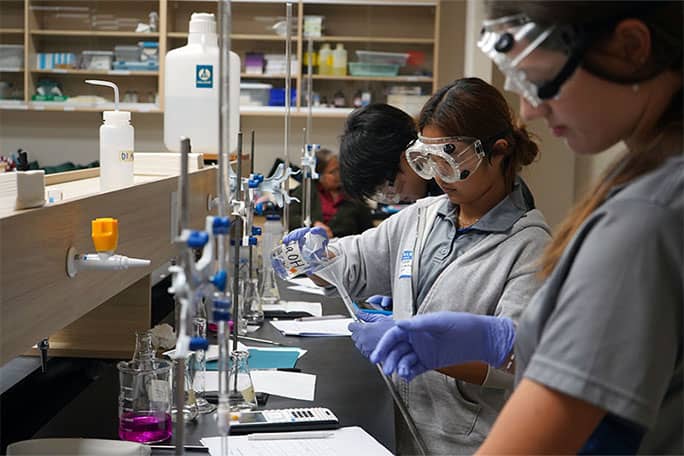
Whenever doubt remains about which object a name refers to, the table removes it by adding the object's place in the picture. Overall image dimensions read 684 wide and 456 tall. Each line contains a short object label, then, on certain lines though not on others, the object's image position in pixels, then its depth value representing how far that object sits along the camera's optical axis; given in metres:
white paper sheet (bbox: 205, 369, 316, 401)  1.88
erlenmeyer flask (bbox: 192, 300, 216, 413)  1.72
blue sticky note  2.11
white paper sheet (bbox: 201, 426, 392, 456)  1.50
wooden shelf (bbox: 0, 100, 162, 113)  6.46
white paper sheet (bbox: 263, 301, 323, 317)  2.87
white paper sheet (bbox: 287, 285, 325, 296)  3.28
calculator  1.63
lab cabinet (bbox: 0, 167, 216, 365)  1.16
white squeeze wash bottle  1.85
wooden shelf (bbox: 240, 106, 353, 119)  6.55
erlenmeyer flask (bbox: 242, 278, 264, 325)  2.67
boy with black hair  2.86
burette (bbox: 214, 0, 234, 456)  1.04
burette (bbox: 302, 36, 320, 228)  3.21
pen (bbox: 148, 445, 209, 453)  1.49
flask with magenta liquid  1.51
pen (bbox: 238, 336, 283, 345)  2.41
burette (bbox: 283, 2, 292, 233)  2.49
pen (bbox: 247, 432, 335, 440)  1.58
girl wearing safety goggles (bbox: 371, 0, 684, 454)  0.83
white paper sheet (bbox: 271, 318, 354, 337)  2.54
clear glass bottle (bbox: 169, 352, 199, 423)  1.66
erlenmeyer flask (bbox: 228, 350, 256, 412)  1.78
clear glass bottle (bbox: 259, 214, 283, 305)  2.98
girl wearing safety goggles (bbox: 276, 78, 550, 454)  1.86
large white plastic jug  2.62
